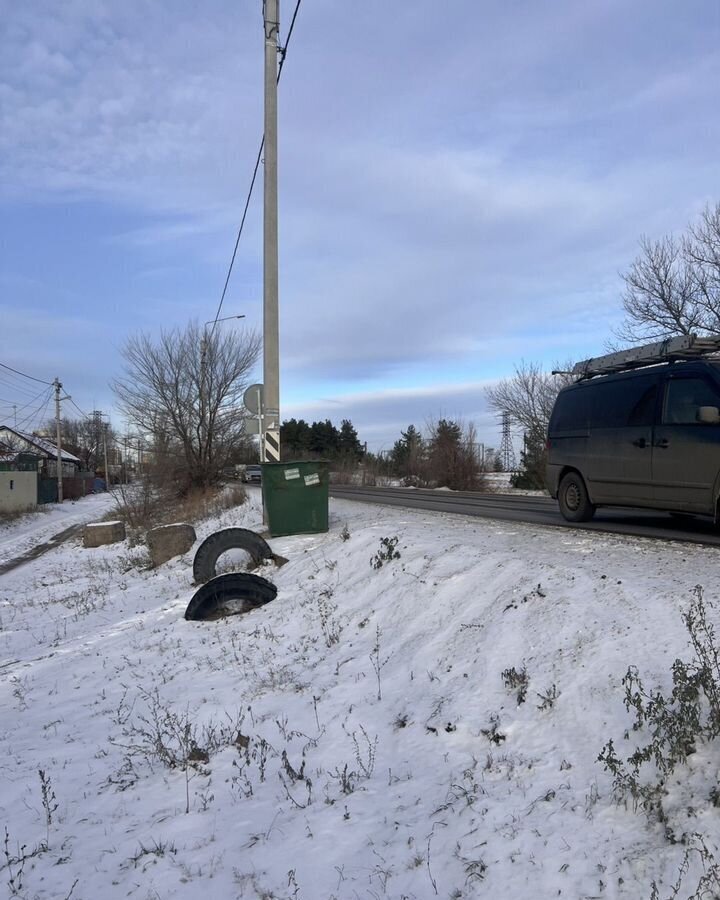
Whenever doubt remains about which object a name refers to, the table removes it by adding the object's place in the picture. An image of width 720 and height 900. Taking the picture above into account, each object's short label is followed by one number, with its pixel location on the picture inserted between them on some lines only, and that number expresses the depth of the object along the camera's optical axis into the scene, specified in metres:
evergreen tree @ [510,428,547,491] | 32.66
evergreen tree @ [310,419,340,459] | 74.56
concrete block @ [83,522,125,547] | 22.30
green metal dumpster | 10.96
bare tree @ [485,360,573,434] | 42.06
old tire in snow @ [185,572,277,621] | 8.18
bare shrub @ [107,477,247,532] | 22.27
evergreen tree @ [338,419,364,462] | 75.50
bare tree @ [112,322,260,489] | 32.06
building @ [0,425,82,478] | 69.62
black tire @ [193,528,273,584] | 9.87
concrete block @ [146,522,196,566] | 13.81
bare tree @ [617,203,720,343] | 25.75
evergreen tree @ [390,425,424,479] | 42.38
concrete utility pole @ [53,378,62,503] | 60.69
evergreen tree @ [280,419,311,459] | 72.62
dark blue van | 7.60
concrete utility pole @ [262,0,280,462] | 13.03
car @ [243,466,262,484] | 46.34
